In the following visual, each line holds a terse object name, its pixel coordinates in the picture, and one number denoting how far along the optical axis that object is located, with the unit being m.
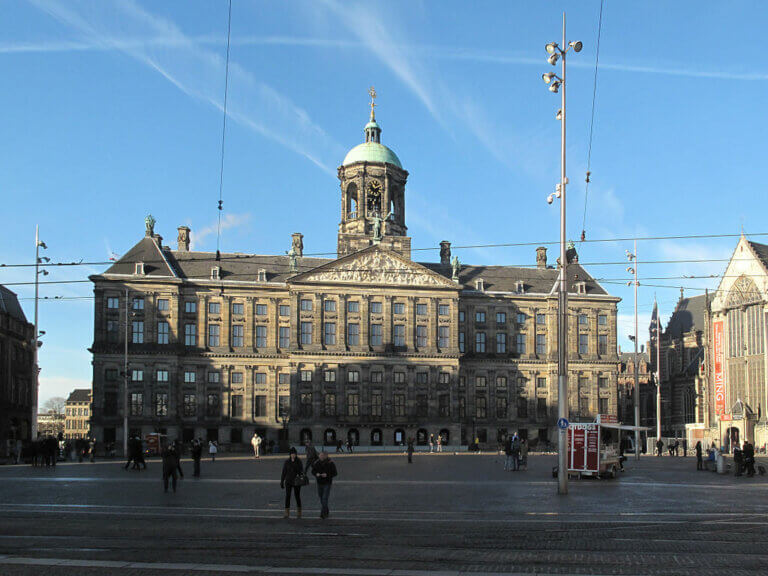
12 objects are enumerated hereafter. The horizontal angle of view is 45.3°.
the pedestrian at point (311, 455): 25.33
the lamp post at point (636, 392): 66.88
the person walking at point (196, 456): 40.41
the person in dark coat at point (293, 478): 22.03
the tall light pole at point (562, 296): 30.06
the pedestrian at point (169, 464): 30.62
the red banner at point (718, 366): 93.62
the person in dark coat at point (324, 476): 21.66
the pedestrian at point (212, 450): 62.08
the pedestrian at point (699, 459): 48.62
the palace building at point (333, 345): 86.00
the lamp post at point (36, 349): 57.38
